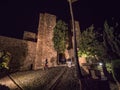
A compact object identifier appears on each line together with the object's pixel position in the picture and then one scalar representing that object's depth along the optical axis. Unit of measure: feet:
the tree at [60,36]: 28.70
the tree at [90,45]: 22.19
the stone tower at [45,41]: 28.22
